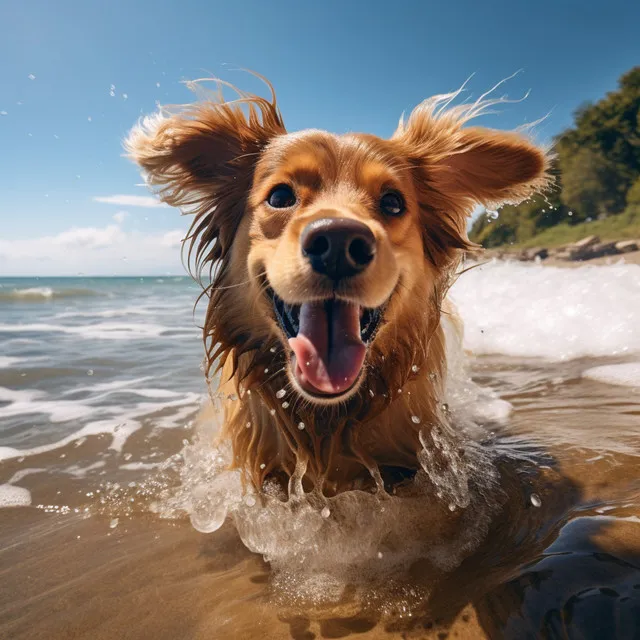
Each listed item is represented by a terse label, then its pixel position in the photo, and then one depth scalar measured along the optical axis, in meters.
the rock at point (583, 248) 19.44
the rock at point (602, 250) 18.27
